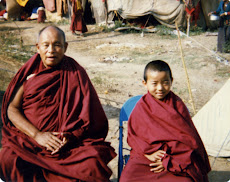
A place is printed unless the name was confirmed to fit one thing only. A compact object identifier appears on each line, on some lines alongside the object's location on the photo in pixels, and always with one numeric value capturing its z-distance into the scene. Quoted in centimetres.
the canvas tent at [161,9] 1234
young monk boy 191
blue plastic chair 243
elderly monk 196
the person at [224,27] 855
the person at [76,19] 1167
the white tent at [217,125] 330
